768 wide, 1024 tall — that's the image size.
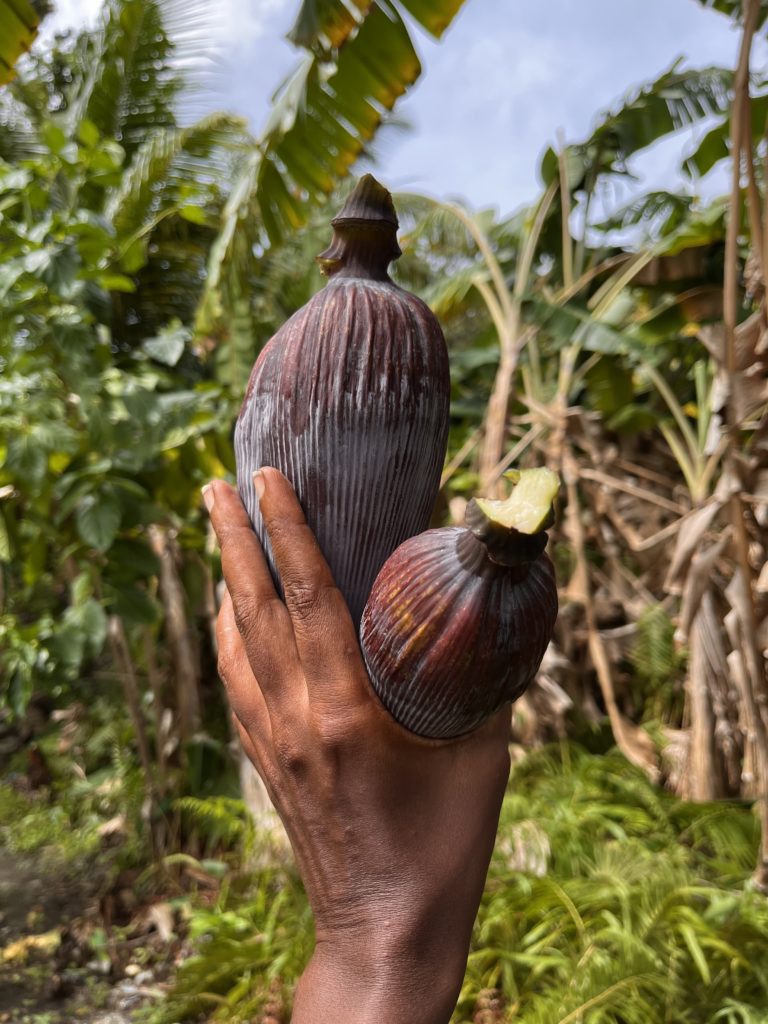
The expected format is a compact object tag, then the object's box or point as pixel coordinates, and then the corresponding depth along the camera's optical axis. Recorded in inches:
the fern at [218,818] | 93.7
